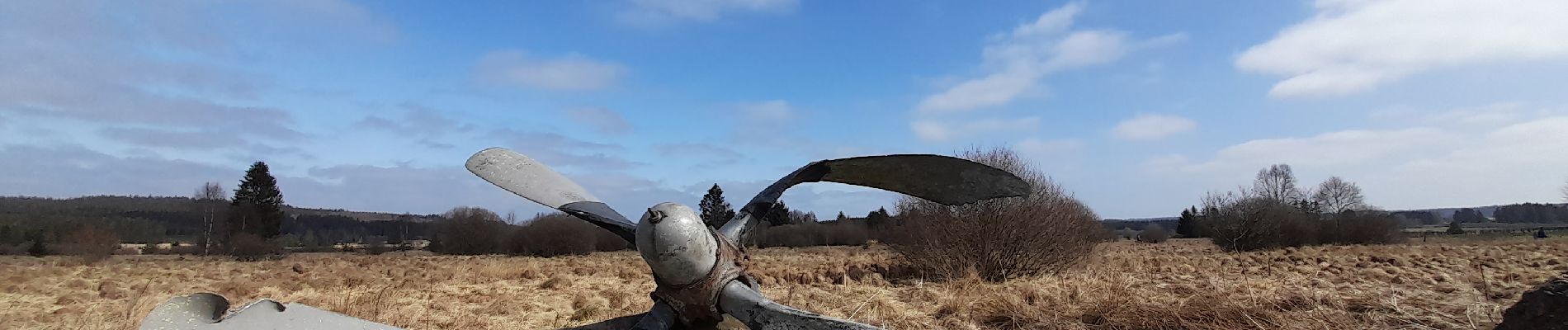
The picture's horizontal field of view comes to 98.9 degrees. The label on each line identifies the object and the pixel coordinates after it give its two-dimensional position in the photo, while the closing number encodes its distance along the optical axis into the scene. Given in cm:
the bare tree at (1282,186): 4988
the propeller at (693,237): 288
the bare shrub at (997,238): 1314
